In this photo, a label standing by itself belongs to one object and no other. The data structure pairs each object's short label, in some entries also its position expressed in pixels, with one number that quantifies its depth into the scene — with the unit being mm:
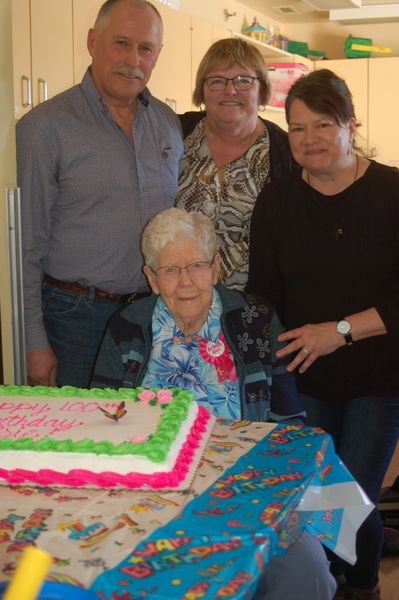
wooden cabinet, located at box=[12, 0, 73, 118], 3154
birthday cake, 1248
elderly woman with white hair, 1870
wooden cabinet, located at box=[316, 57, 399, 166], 6723
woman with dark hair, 1979
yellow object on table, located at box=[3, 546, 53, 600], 570
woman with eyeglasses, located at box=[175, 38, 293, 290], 2377
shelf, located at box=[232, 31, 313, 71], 5836
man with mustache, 2213
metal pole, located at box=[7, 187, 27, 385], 2100
